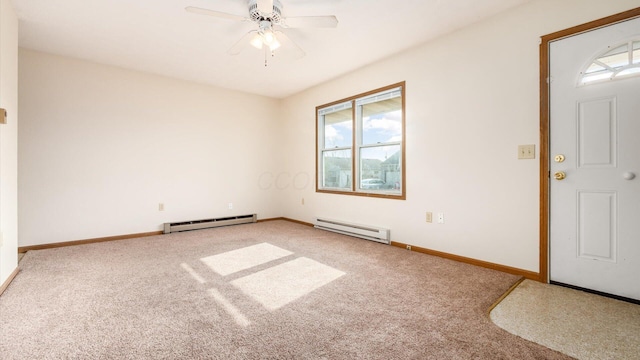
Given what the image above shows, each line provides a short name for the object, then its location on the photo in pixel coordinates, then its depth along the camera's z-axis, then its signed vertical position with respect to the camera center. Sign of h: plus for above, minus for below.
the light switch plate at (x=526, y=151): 2.46 +0.23
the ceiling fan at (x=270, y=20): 2.25 +1.40
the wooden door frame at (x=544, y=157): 2.37 +0.17
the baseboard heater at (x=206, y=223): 4.35 -0.77
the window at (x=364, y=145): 3.71 +0.51
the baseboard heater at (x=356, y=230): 3.67 -0.78
